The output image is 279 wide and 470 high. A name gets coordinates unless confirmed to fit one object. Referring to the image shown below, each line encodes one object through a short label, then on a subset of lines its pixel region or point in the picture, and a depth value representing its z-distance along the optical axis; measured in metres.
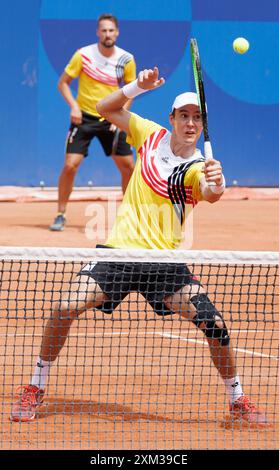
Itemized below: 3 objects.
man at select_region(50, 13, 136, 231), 24.28
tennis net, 11.23
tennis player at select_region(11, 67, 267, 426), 11.81
